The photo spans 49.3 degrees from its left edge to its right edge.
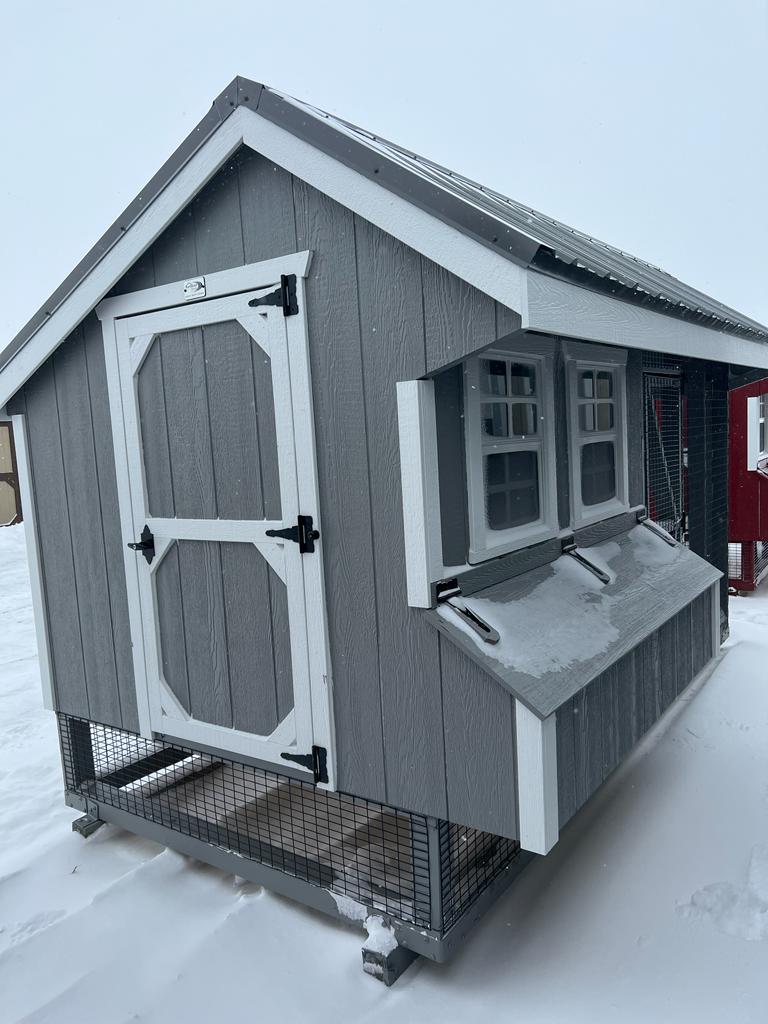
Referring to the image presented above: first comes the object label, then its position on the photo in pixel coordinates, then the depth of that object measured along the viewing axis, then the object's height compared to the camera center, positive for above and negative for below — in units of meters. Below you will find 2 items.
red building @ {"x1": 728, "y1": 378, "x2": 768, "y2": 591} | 8.70 -0.79
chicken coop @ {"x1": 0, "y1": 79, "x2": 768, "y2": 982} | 2.90 -0.35
